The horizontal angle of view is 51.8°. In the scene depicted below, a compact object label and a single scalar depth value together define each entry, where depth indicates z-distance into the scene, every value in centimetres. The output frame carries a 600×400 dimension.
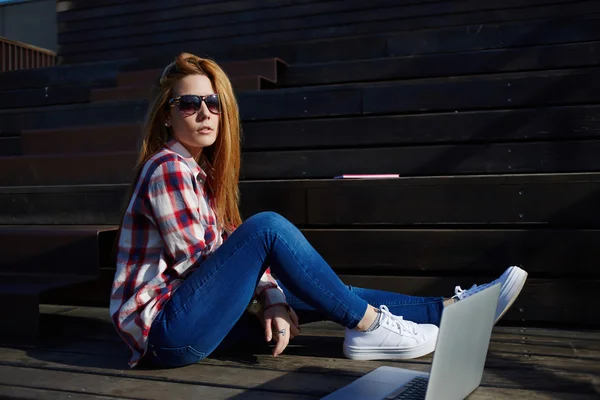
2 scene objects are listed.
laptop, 110
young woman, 153
